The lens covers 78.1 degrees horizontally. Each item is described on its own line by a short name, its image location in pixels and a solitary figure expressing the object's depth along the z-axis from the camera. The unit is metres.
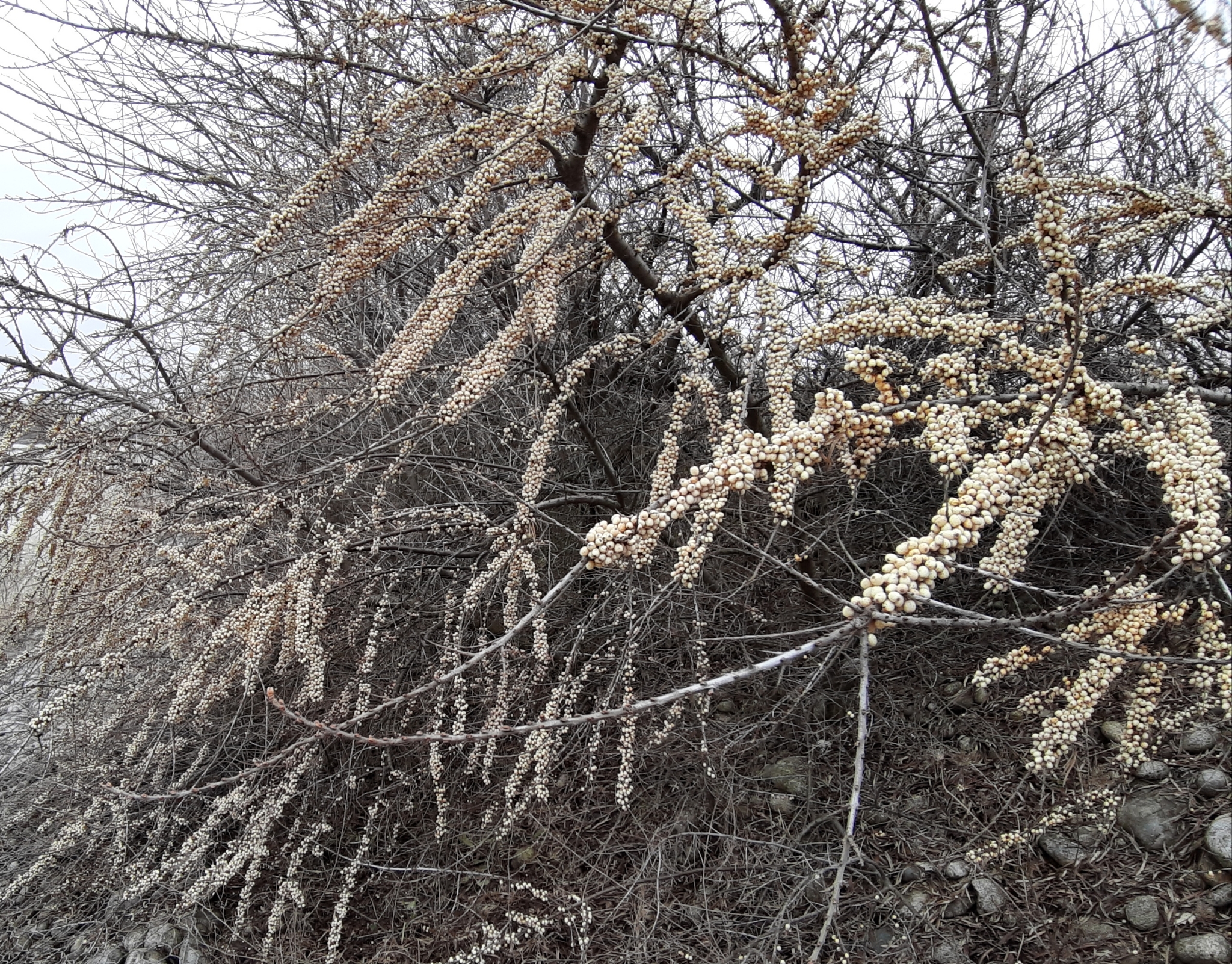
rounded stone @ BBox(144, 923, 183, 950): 3.43
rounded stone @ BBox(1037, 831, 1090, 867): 2.70
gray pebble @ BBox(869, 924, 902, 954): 2.63
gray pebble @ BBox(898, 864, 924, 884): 2.82
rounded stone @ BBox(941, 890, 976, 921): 2.70
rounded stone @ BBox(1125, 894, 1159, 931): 2.48
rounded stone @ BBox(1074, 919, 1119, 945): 2.50
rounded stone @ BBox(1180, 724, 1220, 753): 2.79
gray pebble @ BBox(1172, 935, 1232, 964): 2.29
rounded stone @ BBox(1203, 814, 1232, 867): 2.48
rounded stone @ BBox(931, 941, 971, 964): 2.57
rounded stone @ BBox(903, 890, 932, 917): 2.69
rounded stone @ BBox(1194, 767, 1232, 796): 2.65
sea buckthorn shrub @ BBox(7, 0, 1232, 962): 2.16
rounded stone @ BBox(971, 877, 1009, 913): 2.68
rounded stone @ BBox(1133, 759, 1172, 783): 2.77
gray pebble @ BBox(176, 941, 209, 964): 3.35
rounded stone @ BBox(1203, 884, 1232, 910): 2.41
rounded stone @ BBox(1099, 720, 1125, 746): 2.90
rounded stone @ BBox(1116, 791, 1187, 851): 2.64
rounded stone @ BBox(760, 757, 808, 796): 3.24
